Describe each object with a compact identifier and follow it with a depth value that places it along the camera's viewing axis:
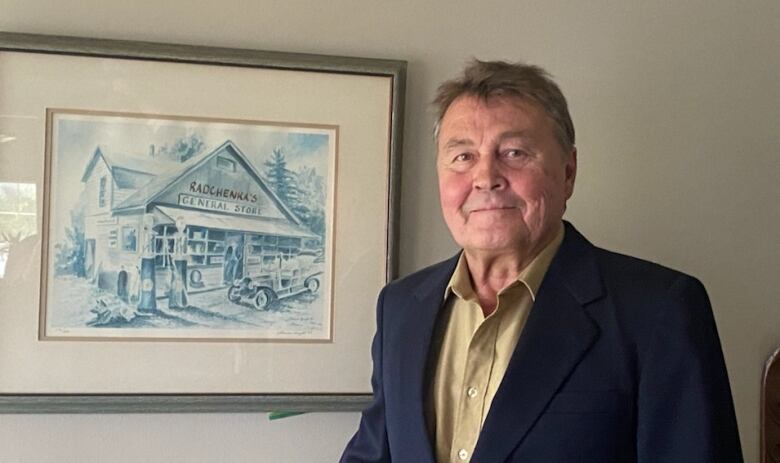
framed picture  1.23
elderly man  0.96
